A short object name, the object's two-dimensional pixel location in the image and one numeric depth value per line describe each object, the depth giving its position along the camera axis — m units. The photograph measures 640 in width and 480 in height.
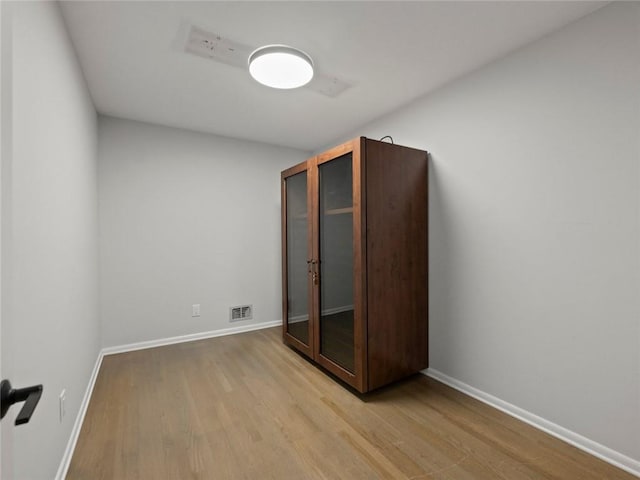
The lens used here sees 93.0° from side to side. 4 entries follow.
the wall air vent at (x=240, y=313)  3.67
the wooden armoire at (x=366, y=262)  2.19
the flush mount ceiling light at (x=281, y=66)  1.88
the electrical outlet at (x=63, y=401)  1.52
